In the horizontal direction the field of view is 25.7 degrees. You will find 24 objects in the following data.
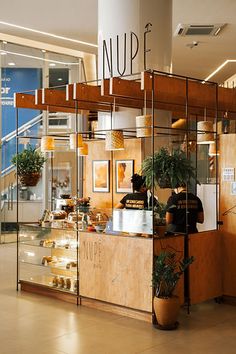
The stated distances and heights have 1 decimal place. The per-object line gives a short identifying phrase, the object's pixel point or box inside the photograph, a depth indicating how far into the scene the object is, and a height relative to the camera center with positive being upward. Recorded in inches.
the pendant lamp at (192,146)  362.9 +30.8
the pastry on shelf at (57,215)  295.1 -15.0
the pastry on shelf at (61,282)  257.9 -46.7
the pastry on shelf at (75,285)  247.0 -46.4
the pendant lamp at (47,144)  301.0 +26.2
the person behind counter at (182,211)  246.7 -10.5
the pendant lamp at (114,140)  255.3 +24.2
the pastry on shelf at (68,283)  254.7 -46.8
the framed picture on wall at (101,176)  362.9 +9.2
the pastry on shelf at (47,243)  267.1 -28.3
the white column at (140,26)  317.4 +101.1
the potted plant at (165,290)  204.8 -41.2
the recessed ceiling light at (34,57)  483.5 +128.7
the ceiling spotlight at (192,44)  478.6 +136.4
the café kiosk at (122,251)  221.1 -29.3
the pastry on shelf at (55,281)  260.6 -46.6
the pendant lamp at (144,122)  246.3 +32.2
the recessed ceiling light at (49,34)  438.7 +140.3
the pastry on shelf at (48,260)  267.3 -37.0
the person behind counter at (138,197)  235.3 -3.9
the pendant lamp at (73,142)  312.7 +28.6
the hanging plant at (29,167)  404.2 +17.3
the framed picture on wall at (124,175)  345.7 +9.5
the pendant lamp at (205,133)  282.3 +31.3
